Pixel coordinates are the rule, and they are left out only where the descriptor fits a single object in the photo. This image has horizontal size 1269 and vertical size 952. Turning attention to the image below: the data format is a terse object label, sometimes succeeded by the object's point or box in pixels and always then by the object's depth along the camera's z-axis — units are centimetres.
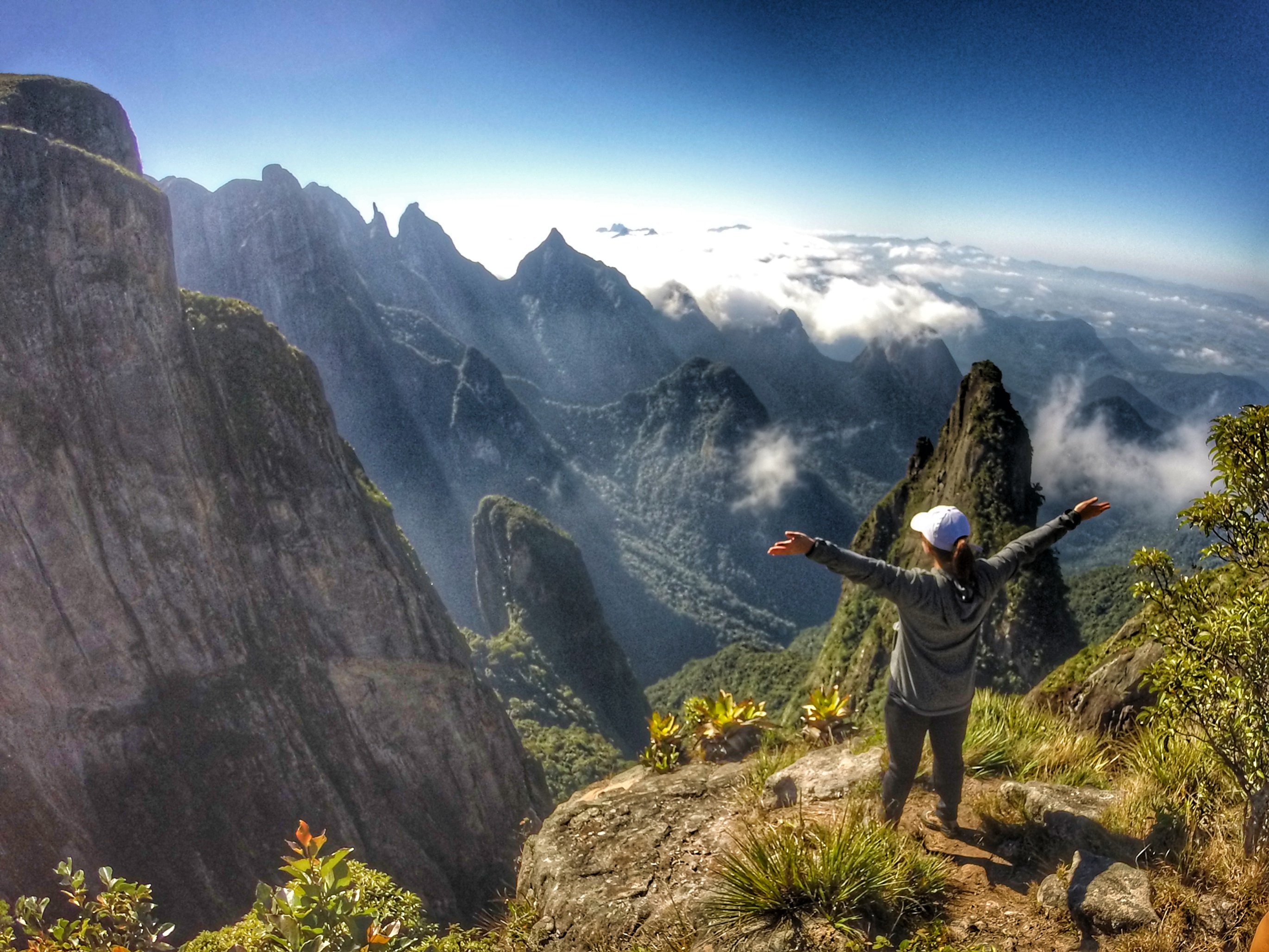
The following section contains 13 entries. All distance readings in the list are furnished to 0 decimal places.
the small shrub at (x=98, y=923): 433
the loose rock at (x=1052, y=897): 455
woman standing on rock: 484
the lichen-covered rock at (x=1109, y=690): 754
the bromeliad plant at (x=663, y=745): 885
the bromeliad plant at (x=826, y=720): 861
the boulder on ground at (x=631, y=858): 543
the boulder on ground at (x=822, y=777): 655
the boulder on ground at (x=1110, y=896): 415
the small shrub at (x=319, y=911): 395
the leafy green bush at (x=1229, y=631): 416
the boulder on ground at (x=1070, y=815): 498
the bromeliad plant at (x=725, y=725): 905
